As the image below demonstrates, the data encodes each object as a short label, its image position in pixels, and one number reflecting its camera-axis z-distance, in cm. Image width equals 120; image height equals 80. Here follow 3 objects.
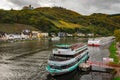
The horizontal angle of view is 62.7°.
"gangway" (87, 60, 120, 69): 3072
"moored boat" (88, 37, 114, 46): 7826
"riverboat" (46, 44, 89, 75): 2848
